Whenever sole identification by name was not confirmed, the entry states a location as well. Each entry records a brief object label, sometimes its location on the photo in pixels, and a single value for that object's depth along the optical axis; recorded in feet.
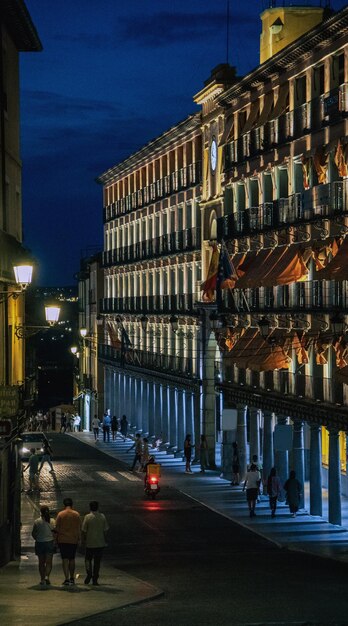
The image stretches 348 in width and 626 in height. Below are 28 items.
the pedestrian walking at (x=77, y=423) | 327.47
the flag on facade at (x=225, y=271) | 169.48
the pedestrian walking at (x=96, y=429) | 263.49
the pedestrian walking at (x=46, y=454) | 185.88
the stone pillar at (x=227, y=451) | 183.73
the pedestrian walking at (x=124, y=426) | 262.06
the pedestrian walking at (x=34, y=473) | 156.76
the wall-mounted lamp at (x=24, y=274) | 92.07
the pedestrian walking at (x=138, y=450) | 190.04
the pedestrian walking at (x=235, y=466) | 168.99
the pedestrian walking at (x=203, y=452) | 191.42
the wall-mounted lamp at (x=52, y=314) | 106.73
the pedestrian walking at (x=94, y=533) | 79.56
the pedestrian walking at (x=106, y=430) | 260.21
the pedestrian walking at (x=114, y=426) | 262.06
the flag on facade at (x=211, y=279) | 188.75
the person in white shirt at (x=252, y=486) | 138.10
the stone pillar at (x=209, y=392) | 202.49
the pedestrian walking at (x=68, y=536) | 79.61
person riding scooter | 153.28
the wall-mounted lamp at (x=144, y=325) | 267.22
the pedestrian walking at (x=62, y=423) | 321.93
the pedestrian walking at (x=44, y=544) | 80.89
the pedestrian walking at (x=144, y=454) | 191.21
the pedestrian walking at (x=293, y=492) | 137.18
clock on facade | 210.18
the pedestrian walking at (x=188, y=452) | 188.93
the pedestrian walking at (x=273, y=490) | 138.31
